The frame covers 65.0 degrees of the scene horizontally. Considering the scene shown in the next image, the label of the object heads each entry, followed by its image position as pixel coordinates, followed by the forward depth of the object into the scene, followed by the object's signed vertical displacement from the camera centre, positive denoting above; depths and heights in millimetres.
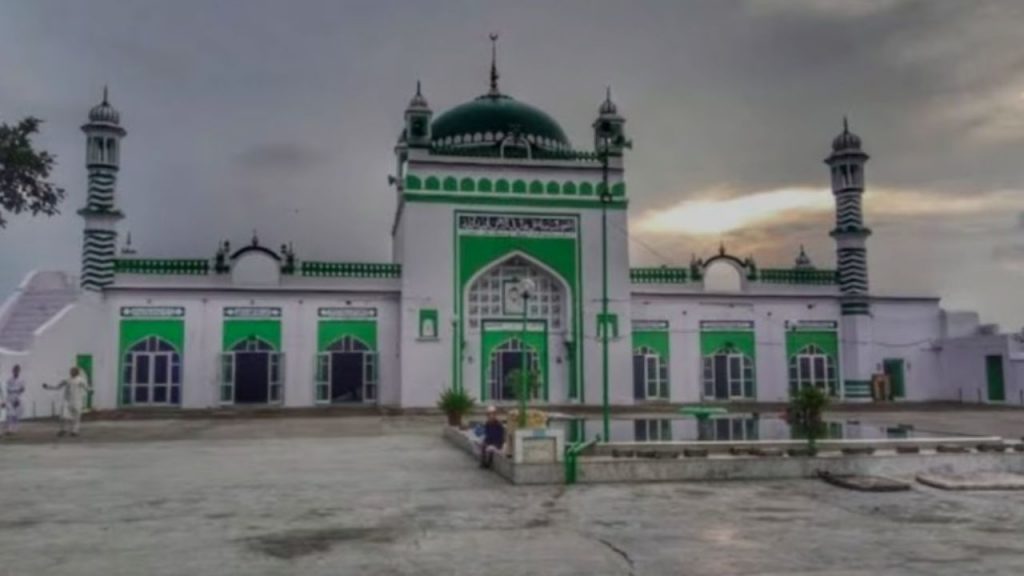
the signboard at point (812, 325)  29641 +1950
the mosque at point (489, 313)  25594 +2299
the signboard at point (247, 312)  26016 +2283
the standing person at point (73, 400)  16219 -314
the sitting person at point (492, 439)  11320 -835
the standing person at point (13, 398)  16641 -271
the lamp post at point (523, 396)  11281 -231
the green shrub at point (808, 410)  12757 -507
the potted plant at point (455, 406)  16775 -515
